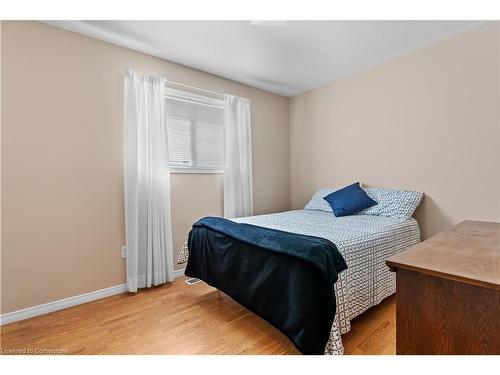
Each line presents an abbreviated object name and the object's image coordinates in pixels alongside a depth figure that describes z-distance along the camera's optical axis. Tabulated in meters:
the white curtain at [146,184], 2.39
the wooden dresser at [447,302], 0.85
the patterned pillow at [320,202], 3.07
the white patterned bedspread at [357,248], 1.52
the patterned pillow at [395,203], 2.47
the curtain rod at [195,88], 2.74
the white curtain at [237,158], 3.14
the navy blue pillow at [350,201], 2.70
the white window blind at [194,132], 2.79
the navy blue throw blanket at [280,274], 1.32
